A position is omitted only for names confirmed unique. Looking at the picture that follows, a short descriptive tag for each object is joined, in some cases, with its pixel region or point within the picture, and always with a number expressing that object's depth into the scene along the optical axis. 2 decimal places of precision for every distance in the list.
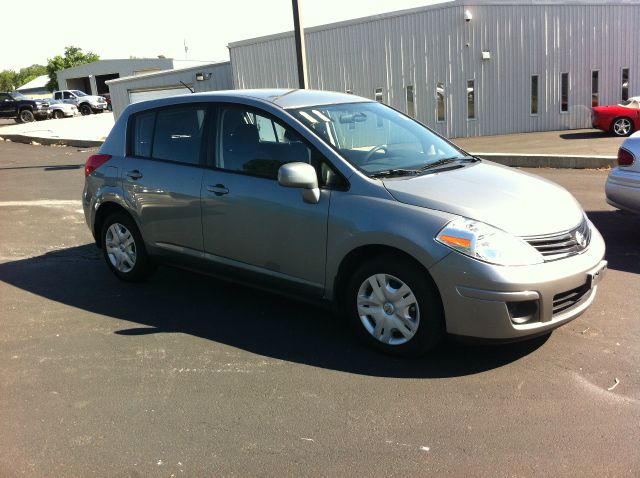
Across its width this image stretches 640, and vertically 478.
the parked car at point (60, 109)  39.06
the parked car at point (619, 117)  17.11
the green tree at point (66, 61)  79.19
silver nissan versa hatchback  3.73
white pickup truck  42.97
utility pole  11.57
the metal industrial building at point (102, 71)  54.22
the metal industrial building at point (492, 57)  19.78
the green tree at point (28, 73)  117.38
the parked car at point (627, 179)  6.42
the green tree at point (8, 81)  114.09
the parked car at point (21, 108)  37.28
